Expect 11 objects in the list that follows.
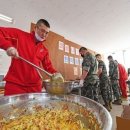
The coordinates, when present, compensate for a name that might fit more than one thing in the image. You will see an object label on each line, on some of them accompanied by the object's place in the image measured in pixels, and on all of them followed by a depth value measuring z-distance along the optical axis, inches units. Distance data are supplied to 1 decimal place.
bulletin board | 150.4
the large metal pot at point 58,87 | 43.8
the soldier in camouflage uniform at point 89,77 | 122.6
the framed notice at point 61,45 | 164.9
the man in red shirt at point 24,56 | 49.8
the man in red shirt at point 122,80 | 219.3
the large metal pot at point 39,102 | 35.7
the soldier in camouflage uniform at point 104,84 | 159.2
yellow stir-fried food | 33.6
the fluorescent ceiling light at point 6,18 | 104.5
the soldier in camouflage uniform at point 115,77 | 186.7
